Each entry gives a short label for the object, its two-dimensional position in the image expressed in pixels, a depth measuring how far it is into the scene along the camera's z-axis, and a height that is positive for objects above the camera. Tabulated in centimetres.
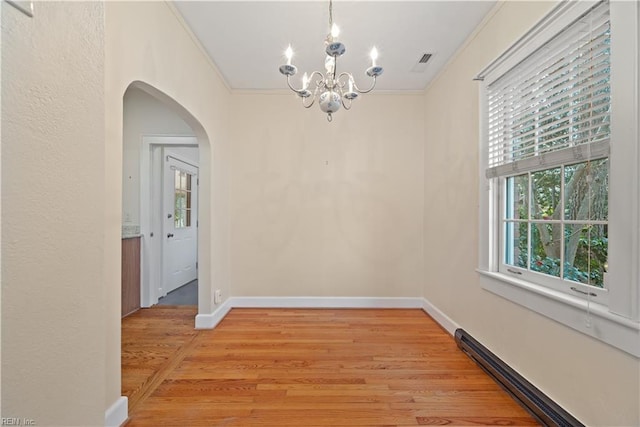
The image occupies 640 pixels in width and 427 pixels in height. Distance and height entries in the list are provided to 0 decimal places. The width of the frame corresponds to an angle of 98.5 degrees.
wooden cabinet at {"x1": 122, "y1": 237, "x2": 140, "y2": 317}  321 -75
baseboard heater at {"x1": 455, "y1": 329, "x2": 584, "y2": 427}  147 -108
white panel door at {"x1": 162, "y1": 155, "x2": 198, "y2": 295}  393 -17
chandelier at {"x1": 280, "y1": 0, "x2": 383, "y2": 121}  158 +91
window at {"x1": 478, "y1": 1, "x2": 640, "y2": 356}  118 +24
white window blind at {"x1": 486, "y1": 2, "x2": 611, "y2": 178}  133 +65
